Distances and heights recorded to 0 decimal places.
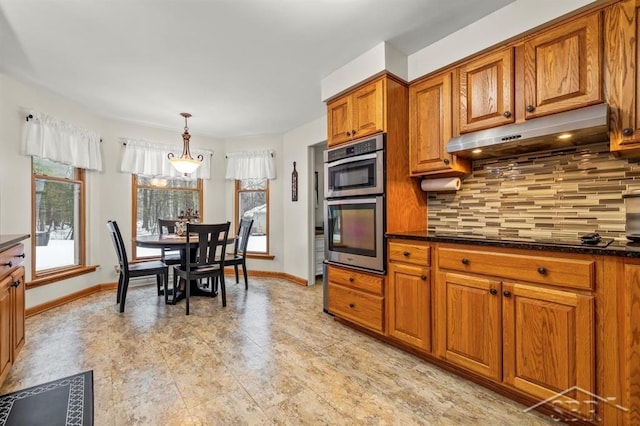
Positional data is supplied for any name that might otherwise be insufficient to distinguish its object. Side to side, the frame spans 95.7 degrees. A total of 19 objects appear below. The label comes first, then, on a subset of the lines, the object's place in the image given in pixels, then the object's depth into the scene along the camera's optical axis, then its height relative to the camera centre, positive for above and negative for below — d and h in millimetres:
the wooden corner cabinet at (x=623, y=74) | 1548 +745
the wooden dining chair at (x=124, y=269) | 3238 -646
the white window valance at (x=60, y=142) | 3111 +853
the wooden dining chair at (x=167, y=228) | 3999 -230
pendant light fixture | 3717 +668
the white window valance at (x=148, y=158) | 4324 +851
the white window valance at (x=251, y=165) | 4984 +845
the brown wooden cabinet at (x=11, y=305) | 1722 -594
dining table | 3240 -354
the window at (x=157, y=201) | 4512 +209
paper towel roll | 2457 +239
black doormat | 1563 -1110
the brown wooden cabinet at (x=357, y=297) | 2449 -776
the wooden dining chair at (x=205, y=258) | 3234 -521
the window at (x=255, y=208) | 5172 +87
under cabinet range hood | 1613 +476
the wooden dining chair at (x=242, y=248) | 4076 -533
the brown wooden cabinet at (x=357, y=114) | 2480 +917
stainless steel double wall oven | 2441 +75
